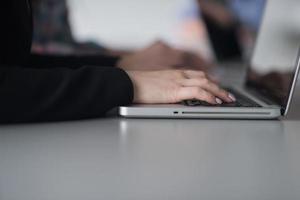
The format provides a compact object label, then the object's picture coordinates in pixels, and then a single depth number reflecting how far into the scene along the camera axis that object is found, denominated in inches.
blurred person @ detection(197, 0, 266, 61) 63.5
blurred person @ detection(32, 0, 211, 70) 62.5
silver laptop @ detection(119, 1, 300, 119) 42.0
